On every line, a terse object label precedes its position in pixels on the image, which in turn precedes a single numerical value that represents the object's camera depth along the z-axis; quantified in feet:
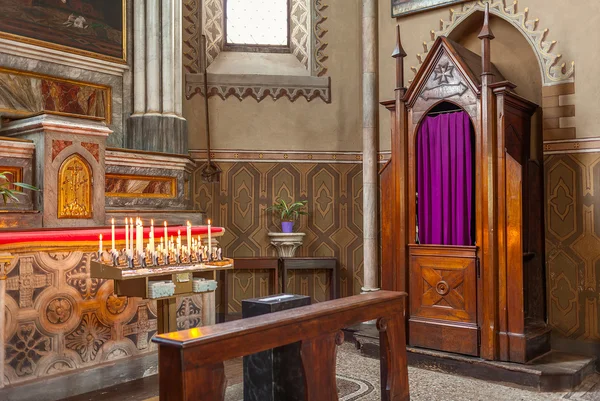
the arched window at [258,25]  25.99
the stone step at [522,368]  15.34
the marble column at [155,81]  21.35
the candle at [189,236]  12.78
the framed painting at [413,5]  22.30
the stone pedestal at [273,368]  12.01
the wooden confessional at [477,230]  16.48
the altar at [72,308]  12.87
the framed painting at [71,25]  18.71
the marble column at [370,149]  22.88
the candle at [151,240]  12.22
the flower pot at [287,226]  23.89
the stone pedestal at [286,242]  23.95
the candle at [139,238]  12.25
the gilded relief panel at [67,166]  15.66
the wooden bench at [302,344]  8.27
